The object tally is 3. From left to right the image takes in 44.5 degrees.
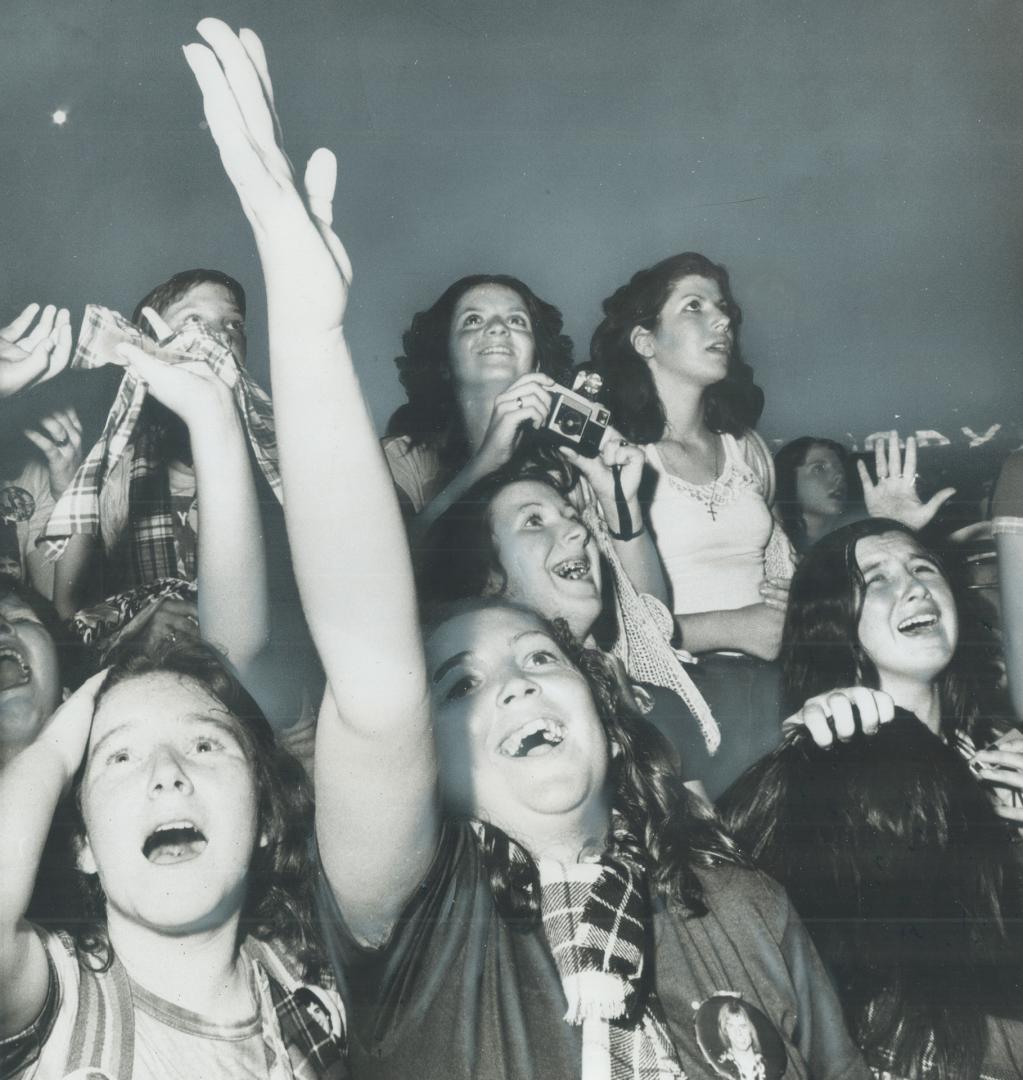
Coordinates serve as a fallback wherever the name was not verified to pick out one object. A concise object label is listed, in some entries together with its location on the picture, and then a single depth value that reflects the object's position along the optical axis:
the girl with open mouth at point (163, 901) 2.29
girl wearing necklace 2.67
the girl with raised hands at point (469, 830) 2.30
